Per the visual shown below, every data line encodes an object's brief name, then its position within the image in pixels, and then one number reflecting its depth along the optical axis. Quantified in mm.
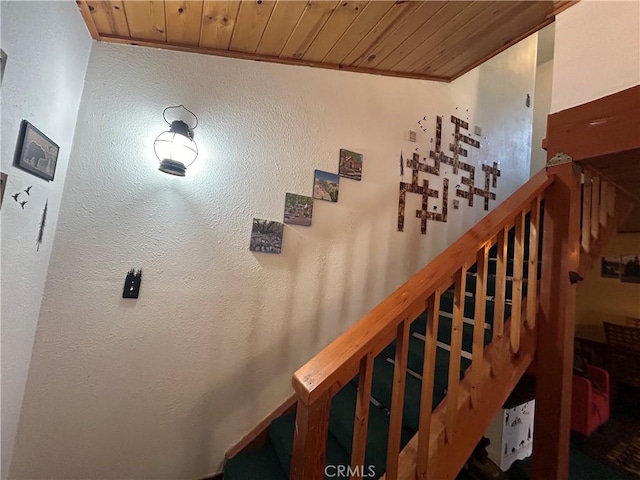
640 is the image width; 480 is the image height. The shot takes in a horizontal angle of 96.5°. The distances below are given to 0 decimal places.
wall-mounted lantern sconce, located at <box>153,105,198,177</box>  1404
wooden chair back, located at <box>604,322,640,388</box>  2398
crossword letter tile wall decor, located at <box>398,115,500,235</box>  2217
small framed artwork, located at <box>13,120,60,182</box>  1020
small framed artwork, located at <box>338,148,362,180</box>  1944
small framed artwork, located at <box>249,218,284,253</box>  1681
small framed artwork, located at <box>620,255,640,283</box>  2818
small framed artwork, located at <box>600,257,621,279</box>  2963
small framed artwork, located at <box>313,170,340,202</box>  1853
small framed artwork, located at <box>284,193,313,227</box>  1767
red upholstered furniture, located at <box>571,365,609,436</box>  2084
